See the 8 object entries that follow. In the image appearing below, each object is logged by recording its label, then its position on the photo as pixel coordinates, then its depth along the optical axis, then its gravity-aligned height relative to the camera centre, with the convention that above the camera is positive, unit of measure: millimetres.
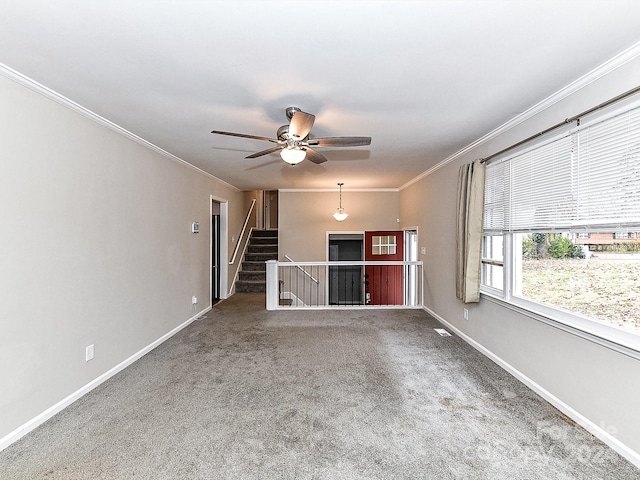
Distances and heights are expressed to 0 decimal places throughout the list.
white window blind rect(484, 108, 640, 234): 1962 +421
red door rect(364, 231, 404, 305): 7211 -740
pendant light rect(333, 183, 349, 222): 7043 +485
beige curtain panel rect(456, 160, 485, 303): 3502 +78
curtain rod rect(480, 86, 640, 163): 1890 +859
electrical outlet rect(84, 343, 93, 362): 2766 -1029
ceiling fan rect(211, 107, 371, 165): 2631 +821
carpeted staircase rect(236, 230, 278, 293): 7367 -577
